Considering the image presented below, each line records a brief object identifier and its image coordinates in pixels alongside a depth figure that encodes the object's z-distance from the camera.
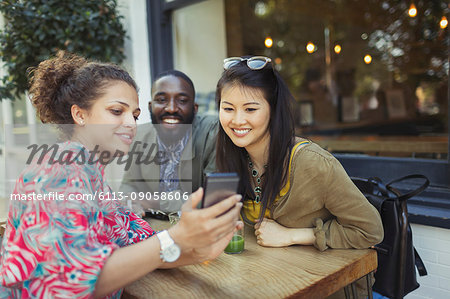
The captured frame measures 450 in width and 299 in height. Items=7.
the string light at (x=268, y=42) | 6.50
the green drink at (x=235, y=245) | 1.36
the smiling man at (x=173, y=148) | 2.32
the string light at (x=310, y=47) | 6.85
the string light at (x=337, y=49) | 7.19
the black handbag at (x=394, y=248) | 1.45
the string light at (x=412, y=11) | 5.04
